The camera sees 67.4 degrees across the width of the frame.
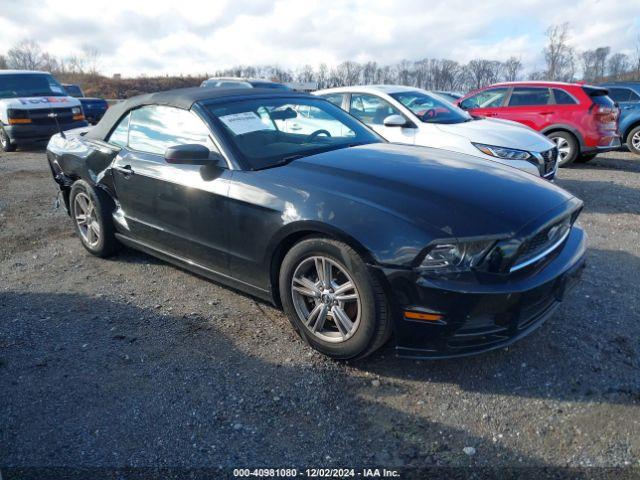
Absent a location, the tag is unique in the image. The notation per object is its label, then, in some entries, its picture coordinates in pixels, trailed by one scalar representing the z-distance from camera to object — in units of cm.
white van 1116
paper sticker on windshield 340
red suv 867
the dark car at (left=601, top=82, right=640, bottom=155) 1083
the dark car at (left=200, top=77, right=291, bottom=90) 1507
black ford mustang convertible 245
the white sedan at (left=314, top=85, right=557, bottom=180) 573
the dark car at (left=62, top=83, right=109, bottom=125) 1736
